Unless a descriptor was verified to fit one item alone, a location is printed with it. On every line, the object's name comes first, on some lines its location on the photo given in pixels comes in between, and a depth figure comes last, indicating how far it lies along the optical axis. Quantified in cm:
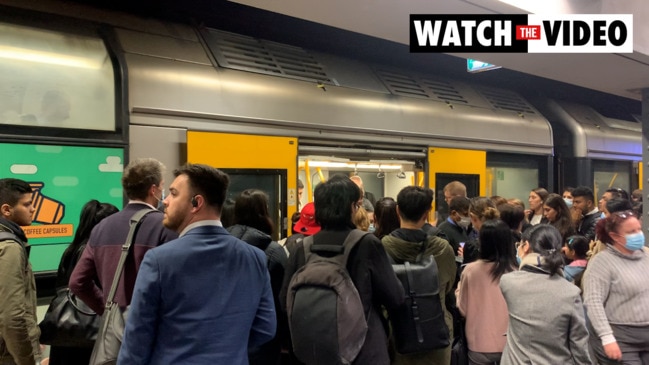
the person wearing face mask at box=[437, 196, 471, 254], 366
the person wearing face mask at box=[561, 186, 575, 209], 513
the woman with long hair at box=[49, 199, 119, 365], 241
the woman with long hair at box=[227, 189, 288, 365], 224
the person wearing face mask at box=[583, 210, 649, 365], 258
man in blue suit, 146
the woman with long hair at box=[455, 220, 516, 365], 248
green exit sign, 471
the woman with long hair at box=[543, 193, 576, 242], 388
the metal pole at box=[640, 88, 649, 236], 439
